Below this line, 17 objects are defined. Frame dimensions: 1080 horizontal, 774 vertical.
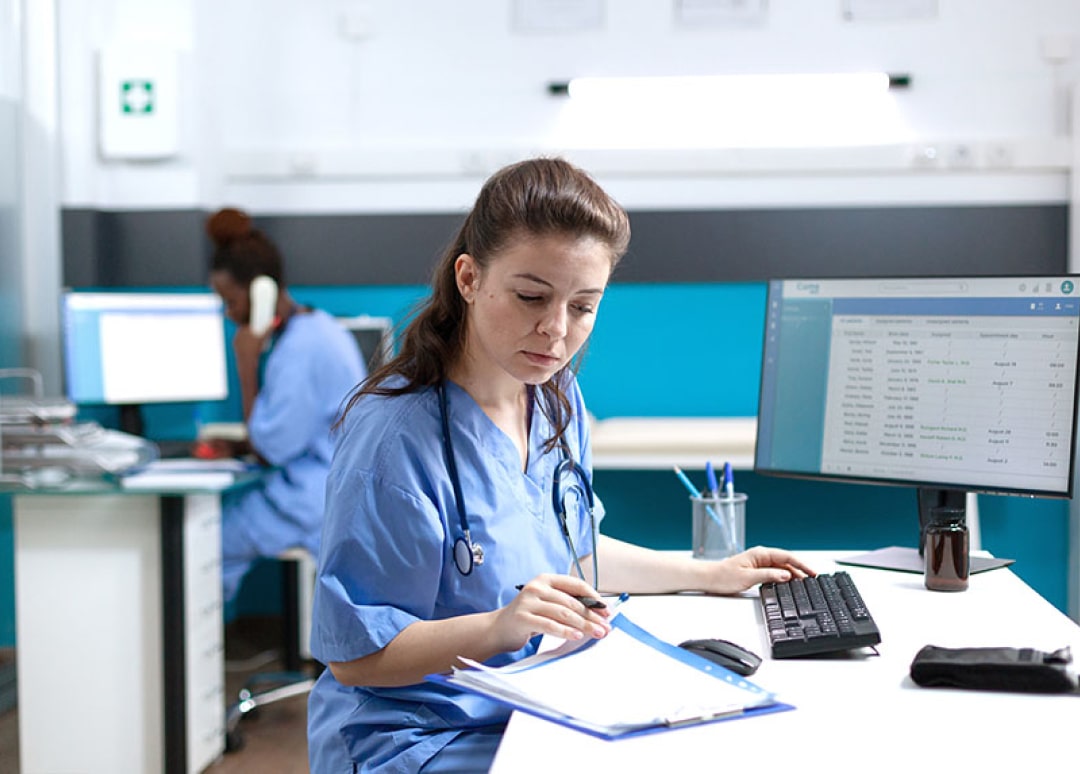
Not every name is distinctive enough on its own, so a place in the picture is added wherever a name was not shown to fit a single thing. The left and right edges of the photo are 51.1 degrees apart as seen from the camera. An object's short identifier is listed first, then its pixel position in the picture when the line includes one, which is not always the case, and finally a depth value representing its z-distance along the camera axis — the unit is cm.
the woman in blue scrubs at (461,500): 119
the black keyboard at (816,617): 120
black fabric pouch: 106
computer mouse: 112
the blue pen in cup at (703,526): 170
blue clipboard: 95
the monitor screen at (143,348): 315
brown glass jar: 149
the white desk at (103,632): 243
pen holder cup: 170
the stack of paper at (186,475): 246
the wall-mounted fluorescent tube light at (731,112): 374
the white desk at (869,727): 90
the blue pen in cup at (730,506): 170
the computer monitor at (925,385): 154
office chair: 316
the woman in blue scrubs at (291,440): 299
